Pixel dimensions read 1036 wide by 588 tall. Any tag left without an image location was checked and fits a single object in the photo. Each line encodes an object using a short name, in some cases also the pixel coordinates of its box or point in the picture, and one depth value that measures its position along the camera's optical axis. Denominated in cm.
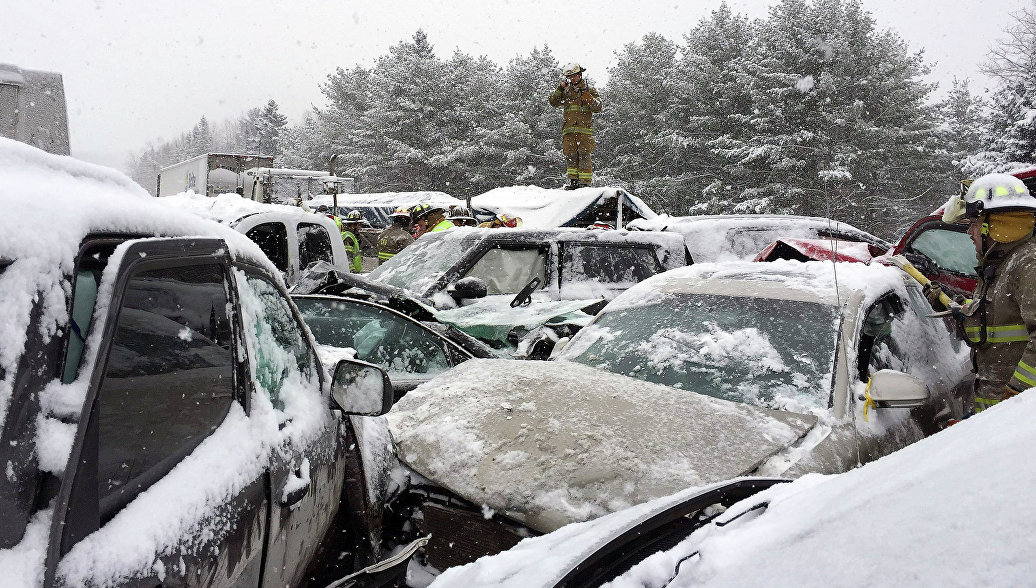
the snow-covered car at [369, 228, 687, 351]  572
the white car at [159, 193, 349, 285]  865
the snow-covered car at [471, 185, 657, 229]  1268
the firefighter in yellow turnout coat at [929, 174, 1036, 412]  341
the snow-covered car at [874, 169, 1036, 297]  577
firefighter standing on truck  1518
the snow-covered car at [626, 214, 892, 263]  921
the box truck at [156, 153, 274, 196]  2003
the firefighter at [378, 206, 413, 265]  1515
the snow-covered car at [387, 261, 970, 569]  227
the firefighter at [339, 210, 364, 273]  1338
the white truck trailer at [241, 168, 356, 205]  1897
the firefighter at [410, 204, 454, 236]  1452
